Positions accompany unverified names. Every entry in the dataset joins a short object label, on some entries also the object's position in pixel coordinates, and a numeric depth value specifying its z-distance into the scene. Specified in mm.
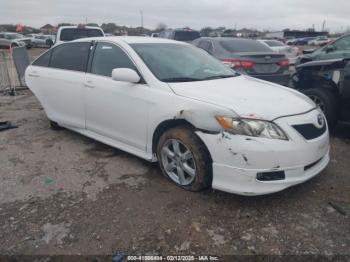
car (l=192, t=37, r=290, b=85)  6766
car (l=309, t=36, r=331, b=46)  40950
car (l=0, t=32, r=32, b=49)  29608
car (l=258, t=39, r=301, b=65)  13485
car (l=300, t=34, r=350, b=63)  7567
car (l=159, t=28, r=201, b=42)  14109
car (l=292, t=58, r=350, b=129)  4590
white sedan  2920
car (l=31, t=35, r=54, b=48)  34625
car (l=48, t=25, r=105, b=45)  10141
